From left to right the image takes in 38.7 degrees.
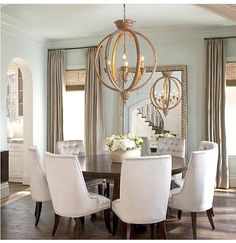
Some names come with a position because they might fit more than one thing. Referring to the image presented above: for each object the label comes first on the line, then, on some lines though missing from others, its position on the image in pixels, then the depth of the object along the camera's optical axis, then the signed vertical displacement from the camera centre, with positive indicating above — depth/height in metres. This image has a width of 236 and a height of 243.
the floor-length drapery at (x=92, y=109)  6.76 +0.13
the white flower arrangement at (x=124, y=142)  4.21 -0.35
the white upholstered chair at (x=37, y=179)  4.11 -0.78
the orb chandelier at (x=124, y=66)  4.03 +0.63
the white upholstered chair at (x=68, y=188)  3.46 -0.76
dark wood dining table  3.65 -0.61
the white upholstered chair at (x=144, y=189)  3.21 -0.73
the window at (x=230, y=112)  6.27 +0.06
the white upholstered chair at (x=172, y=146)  5.27 -0.50
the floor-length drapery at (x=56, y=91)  7.02 +0.51
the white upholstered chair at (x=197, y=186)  3.59 -0.78
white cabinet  6.90 -0.96
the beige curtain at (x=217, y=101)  6.14 +0.26
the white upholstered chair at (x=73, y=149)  5.18 -0.54
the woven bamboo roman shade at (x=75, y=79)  7.05 +0.77
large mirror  6.41 +0.05
